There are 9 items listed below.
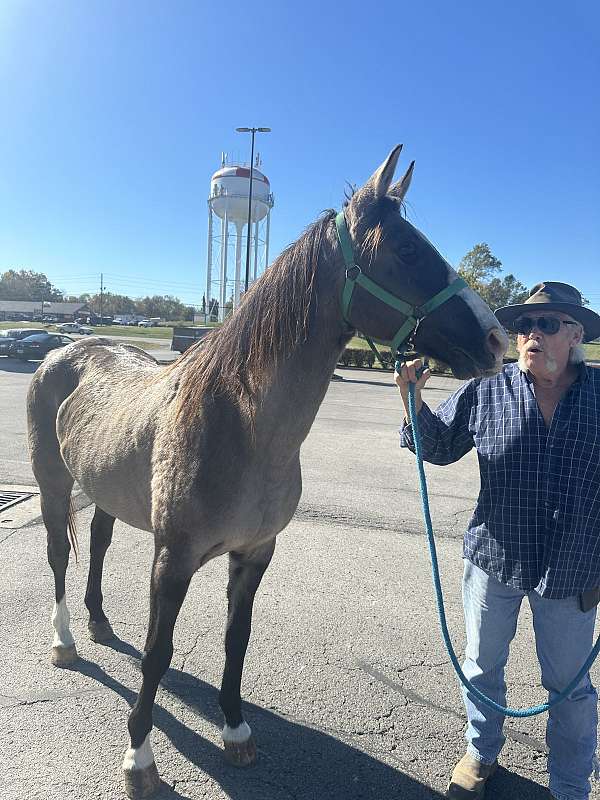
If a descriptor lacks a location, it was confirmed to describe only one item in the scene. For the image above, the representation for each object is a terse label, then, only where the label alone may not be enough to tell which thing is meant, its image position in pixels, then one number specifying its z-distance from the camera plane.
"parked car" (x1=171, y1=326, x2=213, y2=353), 22.78
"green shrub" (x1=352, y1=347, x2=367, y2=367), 25.22
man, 2.00
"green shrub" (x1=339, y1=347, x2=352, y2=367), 25.13
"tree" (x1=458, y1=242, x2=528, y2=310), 41.50
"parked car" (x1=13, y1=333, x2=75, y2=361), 20.34
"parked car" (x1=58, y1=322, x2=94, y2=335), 50.22
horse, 1.82
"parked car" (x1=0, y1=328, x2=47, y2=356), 20.75
